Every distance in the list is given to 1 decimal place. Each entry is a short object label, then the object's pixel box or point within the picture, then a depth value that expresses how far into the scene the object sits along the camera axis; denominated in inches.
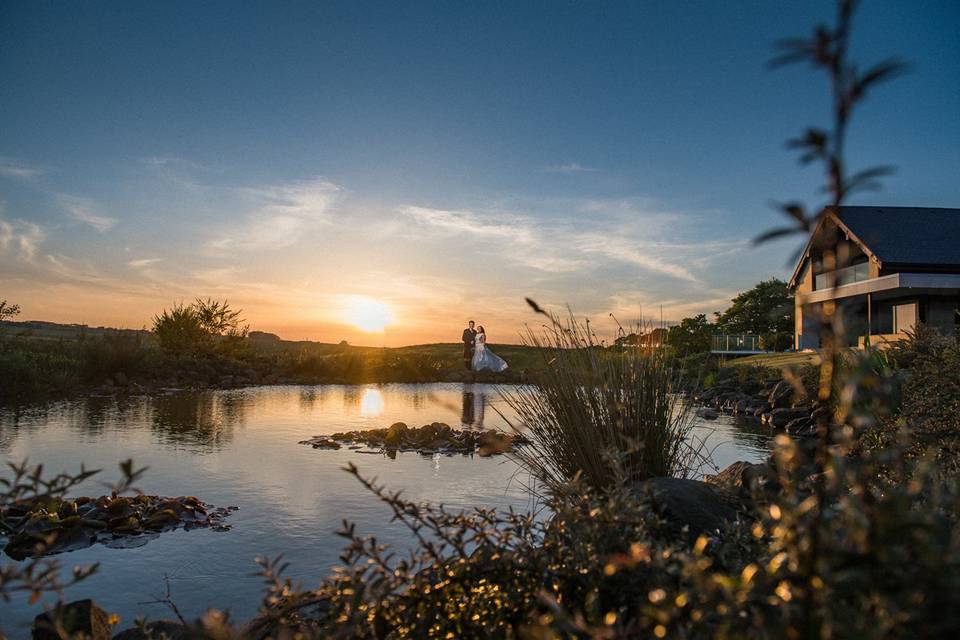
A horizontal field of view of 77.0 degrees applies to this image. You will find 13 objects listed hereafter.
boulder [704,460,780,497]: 160.5
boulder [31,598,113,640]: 90.2
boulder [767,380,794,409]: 491.8
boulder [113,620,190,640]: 98.3
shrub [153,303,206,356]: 771.4
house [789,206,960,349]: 808.9
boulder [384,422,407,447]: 328.8
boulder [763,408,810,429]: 429.7
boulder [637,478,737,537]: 119.3
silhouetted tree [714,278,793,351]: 1886.1
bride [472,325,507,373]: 853.8
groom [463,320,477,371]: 837.6
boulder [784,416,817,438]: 393.7
